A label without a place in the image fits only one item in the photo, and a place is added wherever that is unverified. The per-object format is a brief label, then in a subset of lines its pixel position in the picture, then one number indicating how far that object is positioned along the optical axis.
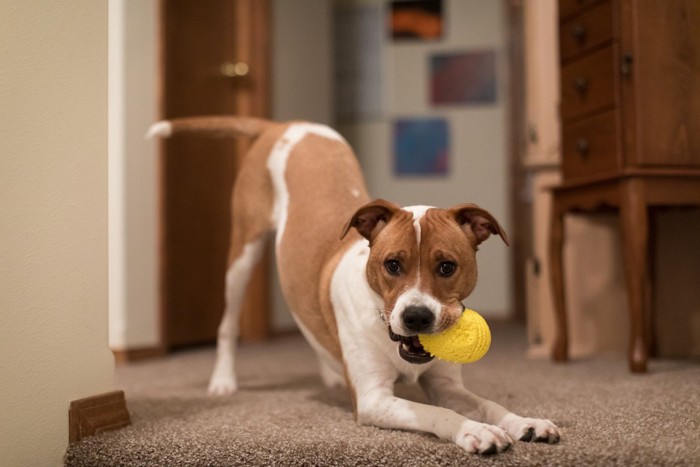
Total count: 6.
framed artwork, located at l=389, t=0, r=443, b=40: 6.01
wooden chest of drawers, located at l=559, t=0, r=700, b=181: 2.64
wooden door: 3.99
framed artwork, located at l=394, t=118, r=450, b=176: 6.01
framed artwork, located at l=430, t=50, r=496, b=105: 5.95
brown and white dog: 1.67
